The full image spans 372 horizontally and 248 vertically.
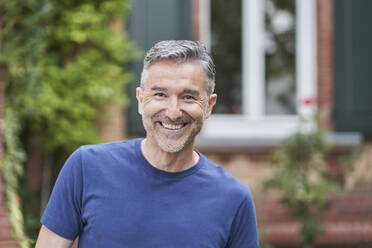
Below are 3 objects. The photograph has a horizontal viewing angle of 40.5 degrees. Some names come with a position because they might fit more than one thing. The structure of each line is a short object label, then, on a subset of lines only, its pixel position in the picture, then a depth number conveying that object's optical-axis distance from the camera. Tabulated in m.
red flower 4.54
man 1.57
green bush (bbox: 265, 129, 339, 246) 4.39
